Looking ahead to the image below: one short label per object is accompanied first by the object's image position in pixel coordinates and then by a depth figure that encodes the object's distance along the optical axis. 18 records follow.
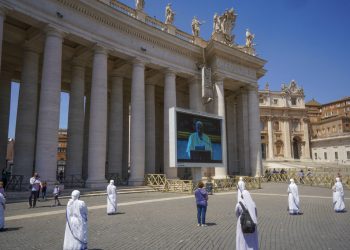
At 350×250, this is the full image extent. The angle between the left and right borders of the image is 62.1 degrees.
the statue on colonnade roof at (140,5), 27.55
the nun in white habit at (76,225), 6.84
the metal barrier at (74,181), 23.83
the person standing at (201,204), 10.15
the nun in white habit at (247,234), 5.85
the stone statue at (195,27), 32.91
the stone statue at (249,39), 37.59
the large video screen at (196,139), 21.24
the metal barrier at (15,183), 20.12
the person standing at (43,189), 17.20
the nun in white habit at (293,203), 12.62
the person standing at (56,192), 15.25
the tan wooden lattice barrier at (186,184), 22.98
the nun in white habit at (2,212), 9.74
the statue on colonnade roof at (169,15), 30.06
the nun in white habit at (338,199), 13.25
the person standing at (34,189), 14.51
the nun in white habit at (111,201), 12.70
